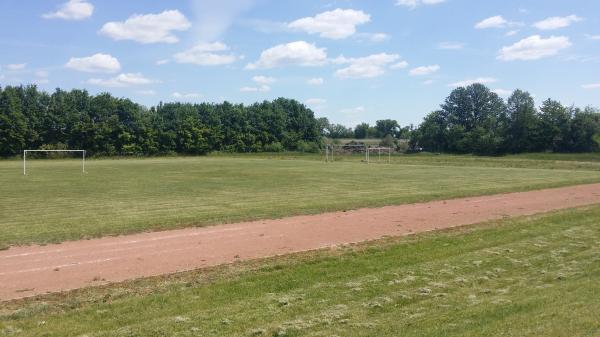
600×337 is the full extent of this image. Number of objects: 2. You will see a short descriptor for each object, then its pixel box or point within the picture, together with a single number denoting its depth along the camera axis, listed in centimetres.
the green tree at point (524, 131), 10156
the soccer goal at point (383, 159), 7512
